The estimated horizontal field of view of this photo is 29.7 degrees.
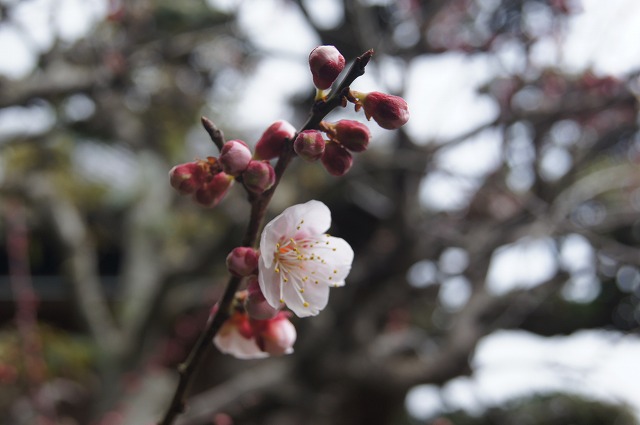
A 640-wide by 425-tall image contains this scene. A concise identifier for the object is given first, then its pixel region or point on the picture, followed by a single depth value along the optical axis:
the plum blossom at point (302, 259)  0.25
